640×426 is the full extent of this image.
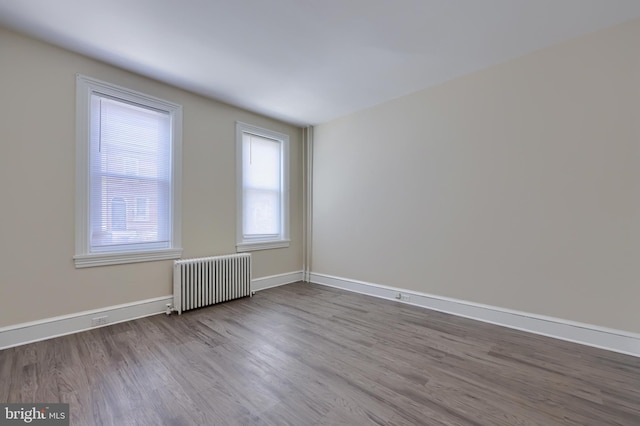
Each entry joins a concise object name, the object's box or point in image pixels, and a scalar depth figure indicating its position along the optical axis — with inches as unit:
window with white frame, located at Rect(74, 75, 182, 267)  115.3
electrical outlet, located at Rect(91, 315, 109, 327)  116.1
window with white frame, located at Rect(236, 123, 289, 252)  173.3
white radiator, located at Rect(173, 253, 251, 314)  137.4
